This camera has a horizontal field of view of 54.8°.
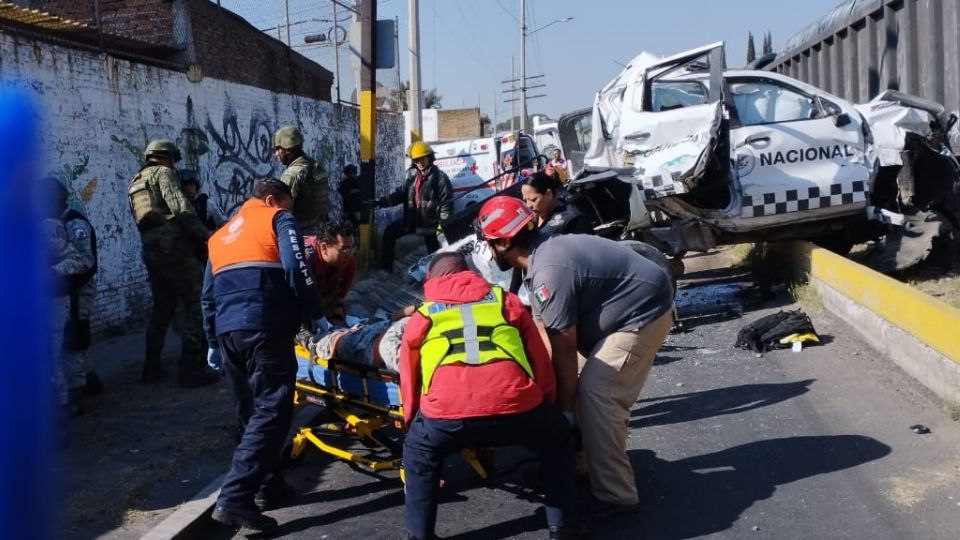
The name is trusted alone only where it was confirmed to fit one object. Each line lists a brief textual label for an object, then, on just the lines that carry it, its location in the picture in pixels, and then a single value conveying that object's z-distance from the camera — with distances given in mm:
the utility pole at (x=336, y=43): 15469
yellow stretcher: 4637
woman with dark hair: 6203
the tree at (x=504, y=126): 74781
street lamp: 51750
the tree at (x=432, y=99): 60250
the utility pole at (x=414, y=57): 19859
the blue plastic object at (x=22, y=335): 1183
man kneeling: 3771
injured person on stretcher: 4562
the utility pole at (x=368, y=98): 11695
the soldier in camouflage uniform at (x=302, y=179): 7234
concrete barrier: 5301
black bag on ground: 7504
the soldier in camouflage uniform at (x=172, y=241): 6887
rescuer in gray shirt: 4277
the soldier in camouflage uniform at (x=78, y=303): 5875
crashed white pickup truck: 8875
